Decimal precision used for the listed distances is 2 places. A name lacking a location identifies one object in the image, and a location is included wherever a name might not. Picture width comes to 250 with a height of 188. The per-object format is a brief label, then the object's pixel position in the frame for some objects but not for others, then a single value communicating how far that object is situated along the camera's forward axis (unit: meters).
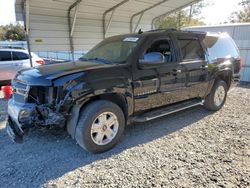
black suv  3.15
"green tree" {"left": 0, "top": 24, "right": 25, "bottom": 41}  37.16
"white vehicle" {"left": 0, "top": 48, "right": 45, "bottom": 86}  8.39
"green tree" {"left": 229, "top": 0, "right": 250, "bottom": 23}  25.54
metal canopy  7.99
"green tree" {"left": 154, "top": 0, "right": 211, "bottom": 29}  20.91
